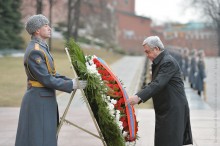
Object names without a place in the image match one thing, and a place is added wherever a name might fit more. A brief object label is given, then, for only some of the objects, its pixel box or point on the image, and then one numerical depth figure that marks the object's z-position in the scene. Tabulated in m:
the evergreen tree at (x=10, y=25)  37.31
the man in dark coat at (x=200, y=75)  17.73
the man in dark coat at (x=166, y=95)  5.50
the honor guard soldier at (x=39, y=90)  5.30
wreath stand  5.55
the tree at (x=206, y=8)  66.56
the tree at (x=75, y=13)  47.94
